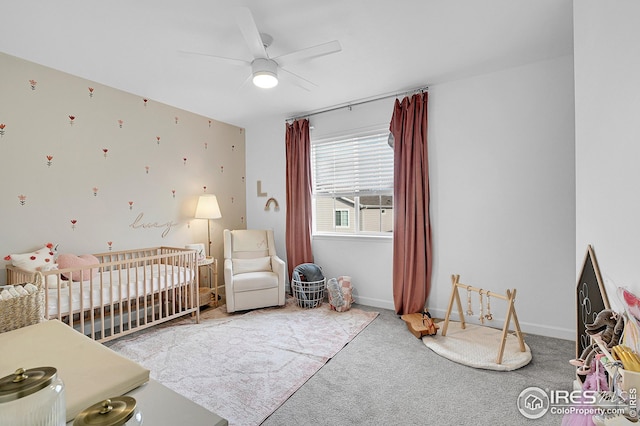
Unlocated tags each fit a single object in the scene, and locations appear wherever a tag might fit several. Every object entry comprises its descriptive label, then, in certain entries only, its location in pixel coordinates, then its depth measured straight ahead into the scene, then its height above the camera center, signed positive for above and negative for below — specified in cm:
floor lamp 362 +10
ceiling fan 178 +114
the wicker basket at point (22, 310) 118 -38
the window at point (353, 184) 349 +38
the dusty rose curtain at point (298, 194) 384 +28
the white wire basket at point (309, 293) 345 -92
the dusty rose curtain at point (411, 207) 309 +7
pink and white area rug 183 -110
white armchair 325 -66
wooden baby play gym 214 -81
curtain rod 313 +133
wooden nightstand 341 -89
